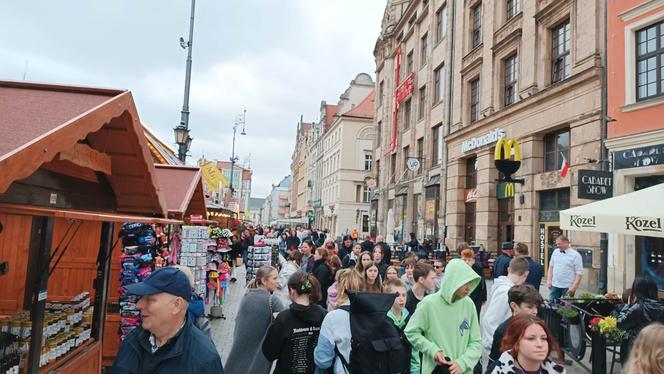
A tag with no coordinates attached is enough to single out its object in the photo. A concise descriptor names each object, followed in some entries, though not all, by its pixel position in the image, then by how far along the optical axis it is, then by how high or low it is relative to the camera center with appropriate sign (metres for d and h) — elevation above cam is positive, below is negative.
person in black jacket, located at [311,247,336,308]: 8.34 -0.86
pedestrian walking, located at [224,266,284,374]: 4.50 -1.04
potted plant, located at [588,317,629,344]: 6.03 -1.18
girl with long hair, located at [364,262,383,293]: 5.33 -0.65
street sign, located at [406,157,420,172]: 30.14 +4.19
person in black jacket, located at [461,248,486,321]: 7.25 -0.86
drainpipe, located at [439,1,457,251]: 26.80 +9.42
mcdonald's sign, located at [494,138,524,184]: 18.17 +3.03
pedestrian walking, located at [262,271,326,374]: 4.15 -0.98
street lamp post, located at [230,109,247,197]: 37.81 +7.17
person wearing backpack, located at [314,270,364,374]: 3.84 -0.96
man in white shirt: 9.88 -0.64
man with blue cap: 2.69 -0.72
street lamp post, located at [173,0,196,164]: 14.09 +3.13
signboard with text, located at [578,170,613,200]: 12.95 +1.49
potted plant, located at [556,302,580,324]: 7.11 -1.16
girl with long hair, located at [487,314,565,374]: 3.22 -0.79
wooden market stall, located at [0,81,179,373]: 2.87 +0.17
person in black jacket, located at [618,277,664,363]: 6.00 -0.89
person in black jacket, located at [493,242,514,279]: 9.76 -0.57
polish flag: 15.45 +2.22
